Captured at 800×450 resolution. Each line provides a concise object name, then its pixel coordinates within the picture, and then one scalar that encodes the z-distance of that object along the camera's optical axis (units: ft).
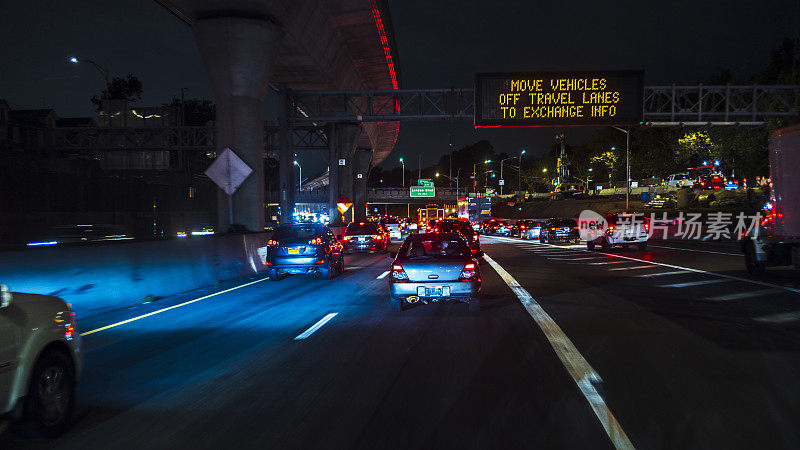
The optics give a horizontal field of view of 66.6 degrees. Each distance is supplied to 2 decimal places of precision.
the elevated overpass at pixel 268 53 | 73.31
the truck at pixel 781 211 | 48.32
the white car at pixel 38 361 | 14.62
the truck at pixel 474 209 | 228.02
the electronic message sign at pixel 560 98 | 97.35
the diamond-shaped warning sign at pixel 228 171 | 60.64
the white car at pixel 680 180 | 232.65
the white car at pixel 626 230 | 96.73
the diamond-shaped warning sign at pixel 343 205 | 133.90
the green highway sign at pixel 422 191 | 308.81
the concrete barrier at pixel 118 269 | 35.27
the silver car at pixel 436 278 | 35.81
